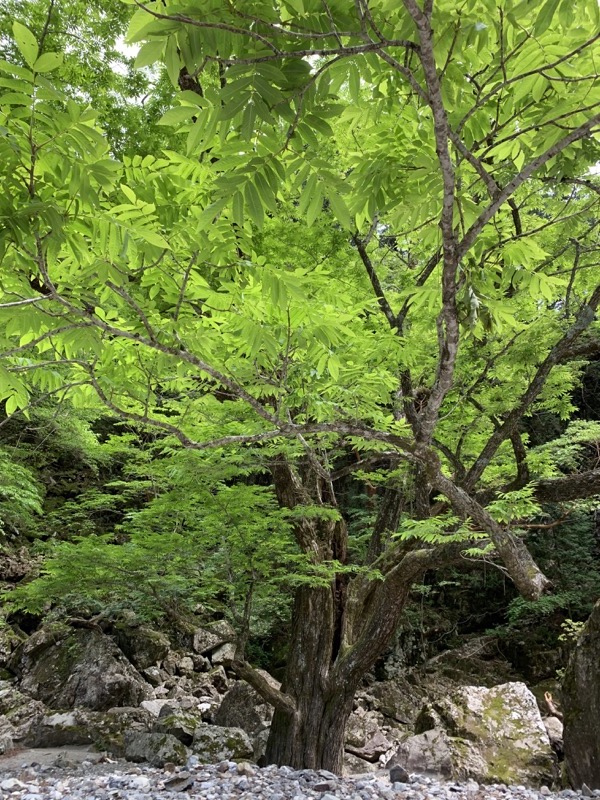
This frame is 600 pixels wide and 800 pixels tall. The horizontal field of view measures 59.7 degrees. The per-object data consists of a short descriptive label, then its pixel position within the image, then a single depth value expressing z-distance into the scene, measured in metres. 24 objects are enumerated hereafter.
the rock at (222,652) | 10.92
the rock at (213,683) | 10.04
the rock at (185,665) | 10.58
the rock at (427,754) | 5.62
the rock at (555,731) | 6.35
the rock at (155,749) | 6.18
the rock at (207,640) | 11.12
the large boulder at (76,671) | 8.91
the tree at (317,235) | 1.43
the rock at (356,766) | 7.19
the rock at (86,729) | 7.40
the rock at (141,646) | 10.29
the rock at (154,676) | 9.94
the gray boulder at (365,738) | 7.80
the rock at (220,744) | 6.64
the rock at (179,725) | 6.99
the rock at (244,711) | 8.16
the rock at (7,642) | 9.75
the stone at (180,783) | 4.34
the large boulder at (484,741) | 5.61
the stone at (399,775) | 5.21
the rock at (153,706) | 8.72
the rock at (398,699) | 9.71
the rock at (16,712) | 7.87
